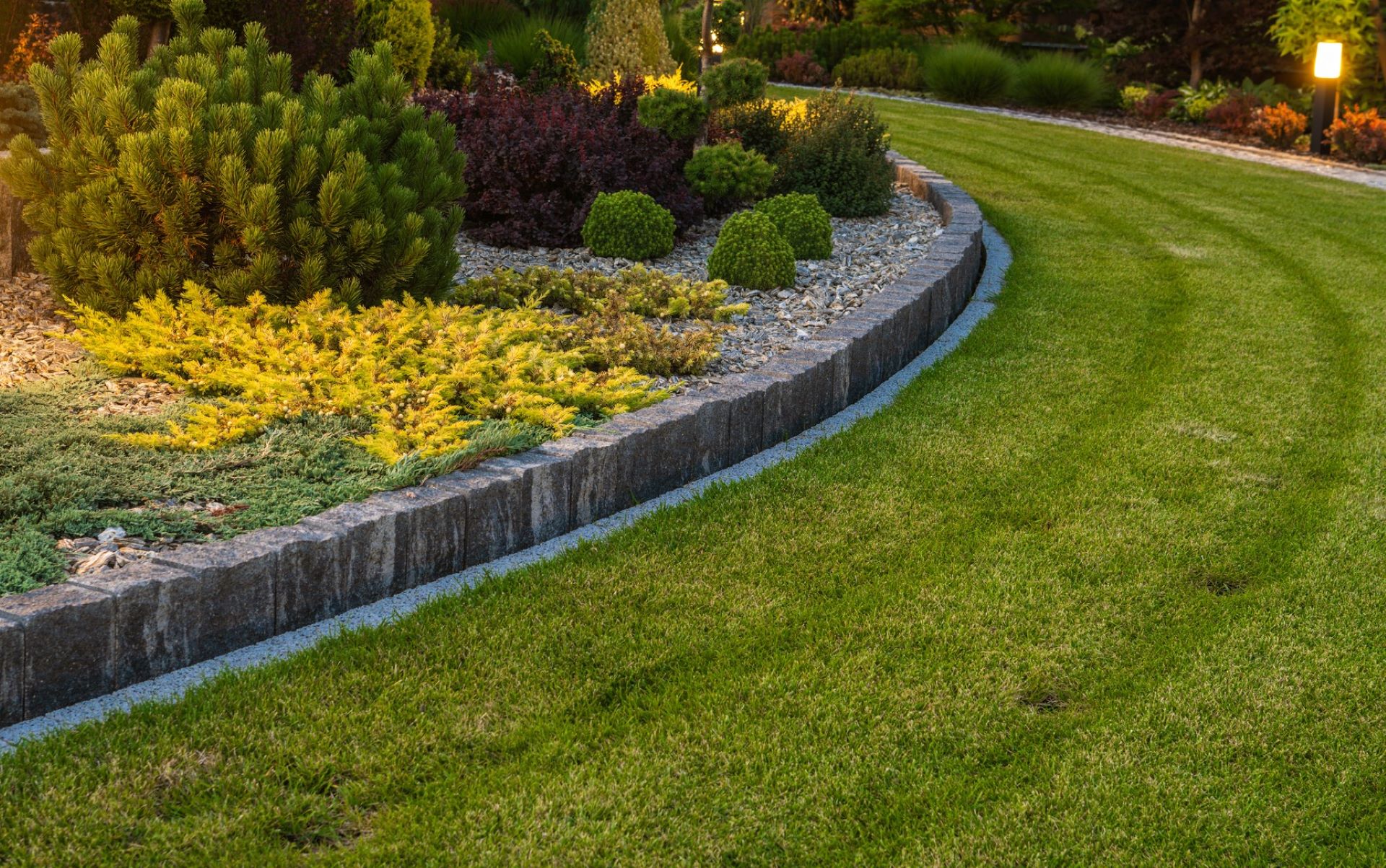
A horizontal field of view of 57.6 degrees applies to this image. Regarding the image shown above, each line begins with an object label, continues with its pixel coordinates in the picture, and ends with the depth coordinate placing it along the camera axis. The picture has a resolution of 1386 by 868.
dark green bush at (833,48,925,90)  21.05
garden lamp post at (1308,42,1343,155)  14.88
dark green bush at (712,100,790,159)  9.51
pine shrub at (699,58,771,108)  9.13
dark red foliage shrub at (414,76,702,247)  7.45
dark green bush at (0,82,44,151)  7.30
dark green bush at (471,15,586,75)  12.92
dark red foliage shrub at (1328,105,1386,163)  14.59
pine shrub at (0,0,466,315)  4.86
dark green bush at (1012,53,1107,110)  19.33
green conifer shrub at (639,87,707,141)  8.20
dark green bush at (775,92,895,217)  9.03
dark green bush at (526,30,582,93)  12.30
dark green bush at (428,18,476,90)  12.20
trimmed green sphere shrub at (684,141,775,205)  8.20
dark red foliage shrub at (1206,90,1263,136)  17.03
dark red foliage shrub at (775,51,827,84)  22.00
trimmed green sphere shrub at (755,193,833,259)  7.45
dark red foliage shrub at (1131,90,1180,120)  18.83
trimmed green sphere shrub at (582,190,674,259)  7.19
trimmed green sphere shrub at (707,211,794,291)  6.79
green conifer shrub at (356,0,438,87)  10.96
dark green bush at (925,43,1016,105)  19.64
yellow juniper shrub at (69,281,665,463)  4.22
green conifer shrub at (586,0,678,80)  13.30
